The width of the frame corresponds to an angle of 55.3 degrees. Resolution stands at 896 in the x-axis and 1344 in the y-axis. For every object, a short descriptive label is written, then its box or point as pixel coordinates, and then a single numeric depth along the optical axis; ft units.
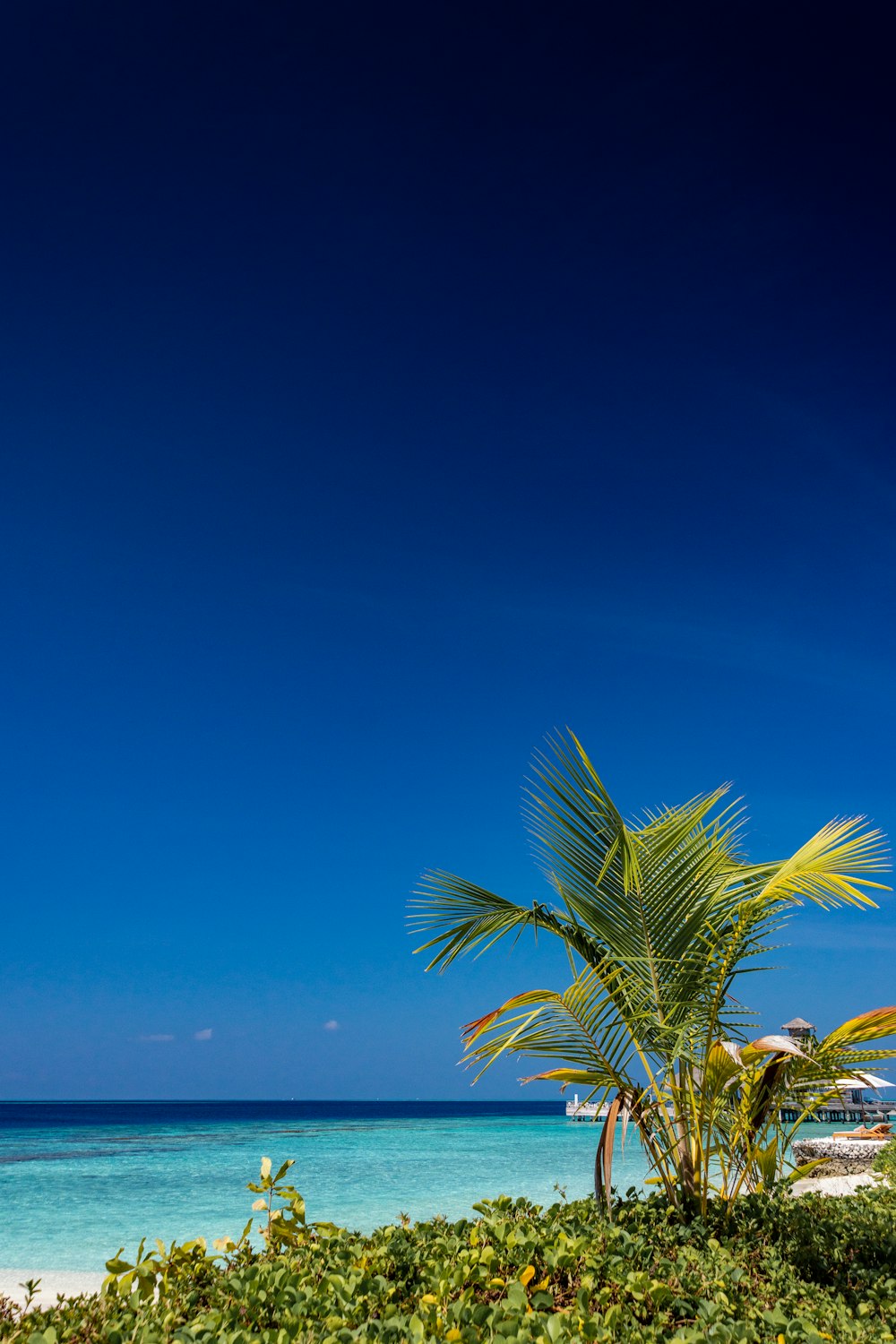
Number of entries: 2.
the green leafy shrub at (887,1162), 27.41
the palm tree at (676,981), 13.96
